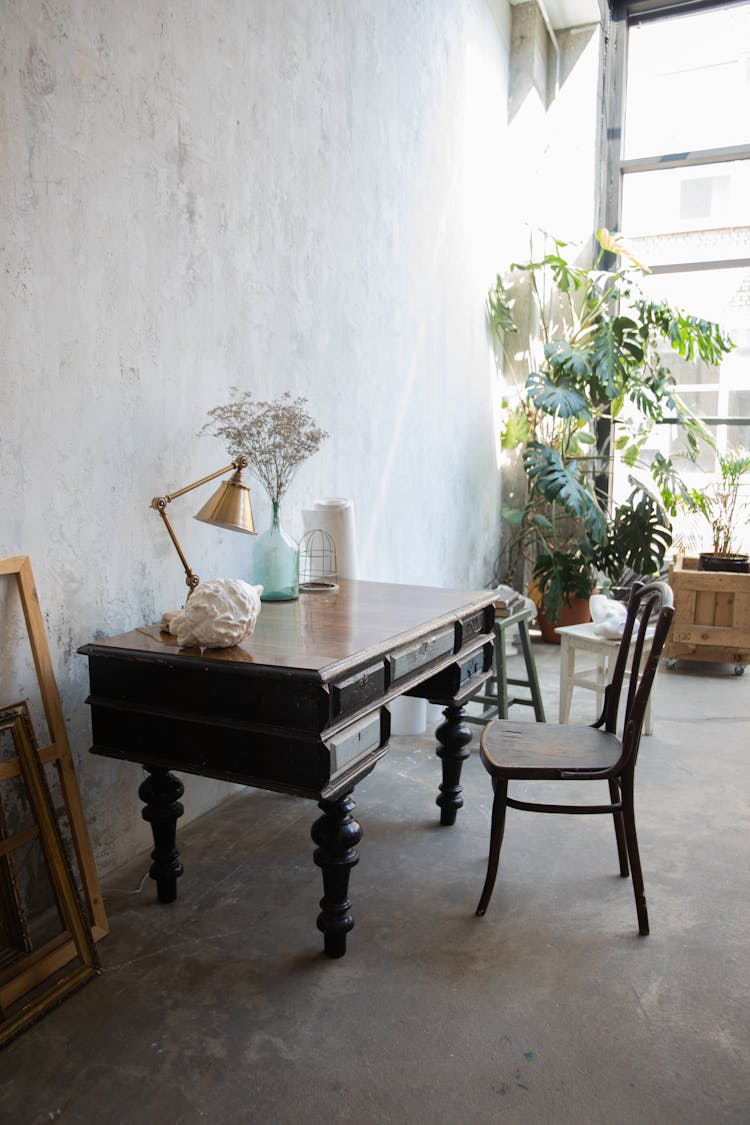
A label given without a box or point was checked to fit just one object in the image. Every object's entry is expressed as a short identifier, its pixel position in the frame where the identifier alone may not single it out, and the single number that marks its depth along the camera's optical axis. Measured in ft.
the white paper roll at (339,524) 9.78
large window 19.06
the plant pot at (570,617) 17.92
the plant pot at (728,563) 16.65
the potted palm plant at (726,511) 16.78
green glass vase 8.52
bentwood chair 7.04
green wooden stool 11.46
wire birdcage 9.88
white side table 11.69
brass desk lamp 7.41
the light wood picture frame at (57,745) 6.50
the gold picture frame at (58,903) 6.06
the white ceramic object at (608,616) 11.78
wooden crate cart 15.99
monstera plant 16.30
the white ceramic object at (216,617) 6.33
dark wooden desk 5.93
